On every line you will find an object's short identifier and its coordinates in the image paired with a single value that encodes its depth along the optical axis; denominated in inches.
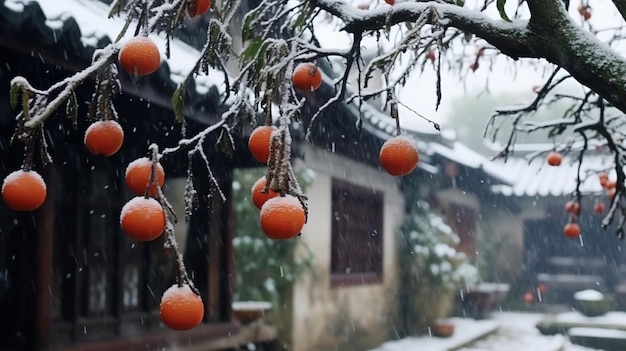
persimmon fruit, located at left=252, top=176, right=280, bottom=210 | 72.1
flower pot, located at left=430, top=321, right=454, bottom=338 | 444.8
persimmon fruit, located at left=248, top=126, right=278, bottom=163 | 70.6
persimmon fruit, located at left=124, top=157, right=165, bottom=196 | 69.4
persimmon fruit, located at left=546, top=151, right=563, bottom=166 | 215.3
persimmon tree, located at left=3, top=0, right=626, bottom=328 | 60.2
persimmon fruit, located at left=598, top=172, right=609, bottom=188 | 215.5
